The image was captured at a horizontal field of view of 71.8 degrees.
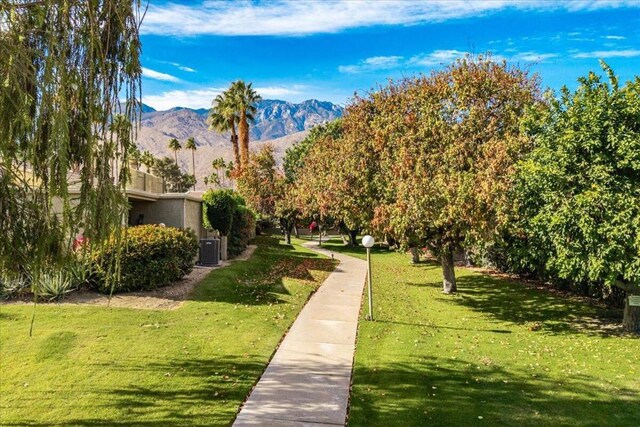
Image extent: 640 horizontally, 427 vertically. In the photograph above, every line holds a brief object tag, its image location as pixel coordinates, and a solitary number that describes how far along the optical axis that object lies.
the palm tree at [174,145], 88.19
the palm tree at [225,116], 50.50
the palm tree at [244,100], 49.73
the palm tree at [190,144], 90.72
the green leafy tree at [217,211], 23.30
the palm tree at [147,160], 71.88
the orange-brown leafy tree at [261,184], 41.31
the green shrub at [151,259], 13.84
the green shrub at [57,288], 12.59
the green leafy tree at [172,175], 91.25
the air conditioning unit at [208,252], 20.62
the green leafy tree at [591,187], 11.68
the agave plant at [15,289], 12.32
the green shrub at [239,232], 25.36
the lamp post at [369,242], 13.23
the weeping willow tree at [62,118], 4.73
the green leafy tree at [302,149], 42.28
